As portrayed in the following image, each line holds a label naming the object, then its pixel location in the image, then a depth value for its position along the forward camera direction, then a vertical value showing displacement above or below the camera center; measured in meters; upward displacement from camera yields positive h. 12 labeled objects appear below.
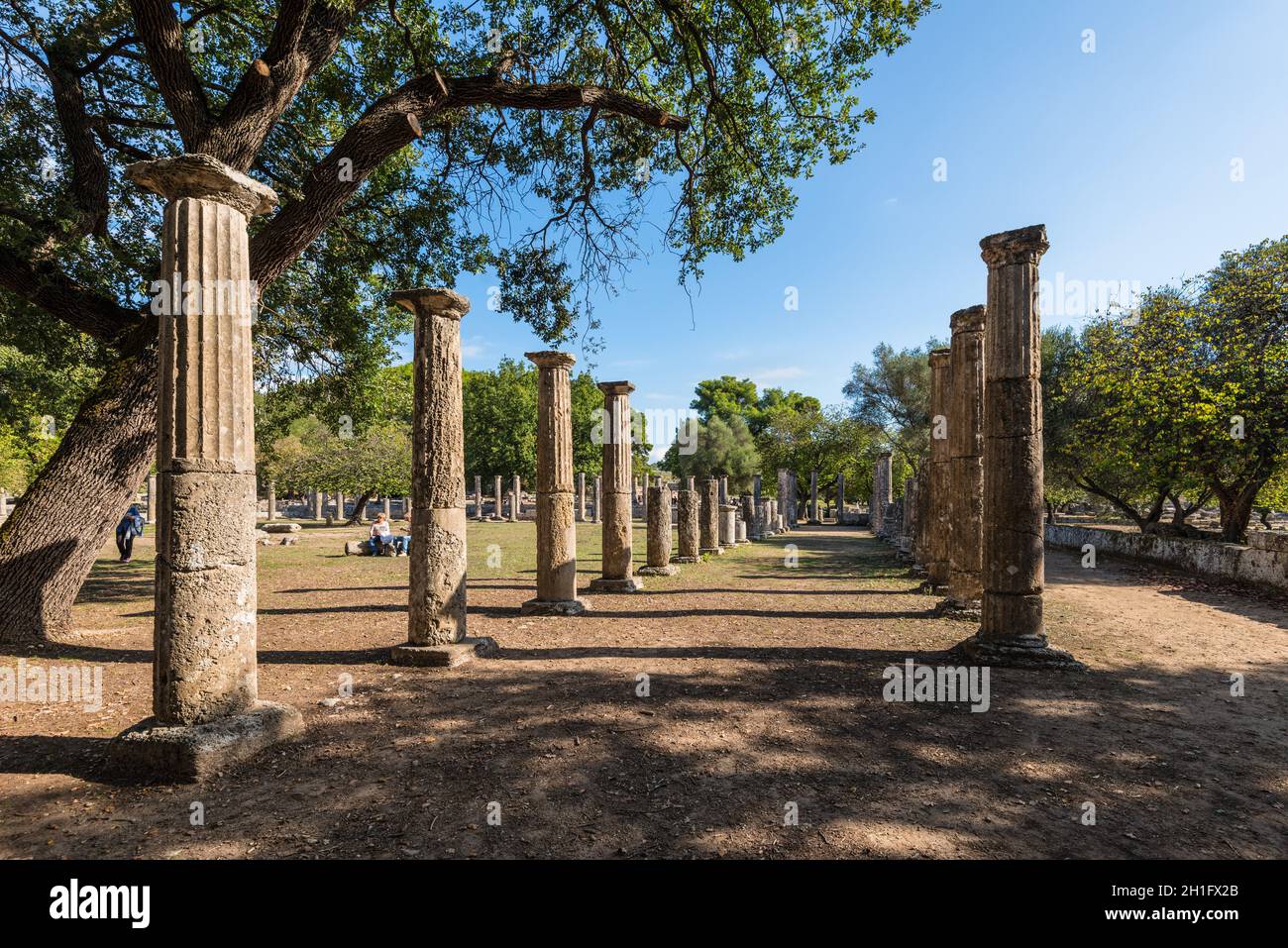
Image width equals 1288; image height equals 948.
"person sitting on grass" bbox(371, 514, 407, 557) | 18.02 -1.65
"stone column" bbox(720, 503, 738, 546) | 20.78 -1.49
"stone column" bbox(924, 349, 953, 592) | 10.70 +0.08
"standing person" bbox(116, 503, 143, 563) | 16.48 -1.31
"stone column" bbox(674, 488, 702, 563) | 16.20 -1.28
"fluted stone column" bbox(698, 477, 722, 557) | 18.25 -1.22
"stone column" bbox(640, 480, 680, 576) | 14.08 -1.12
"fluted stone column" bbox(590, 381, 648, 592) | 11.68 -0.38
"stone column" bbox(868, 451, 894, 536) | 28.14 -0.39
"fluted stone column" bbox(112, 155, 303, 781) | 4.03 +0.11
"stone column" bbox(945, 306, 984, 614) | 8.97 +0.25
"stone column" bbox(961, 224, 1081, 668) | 6.50 +0.26
